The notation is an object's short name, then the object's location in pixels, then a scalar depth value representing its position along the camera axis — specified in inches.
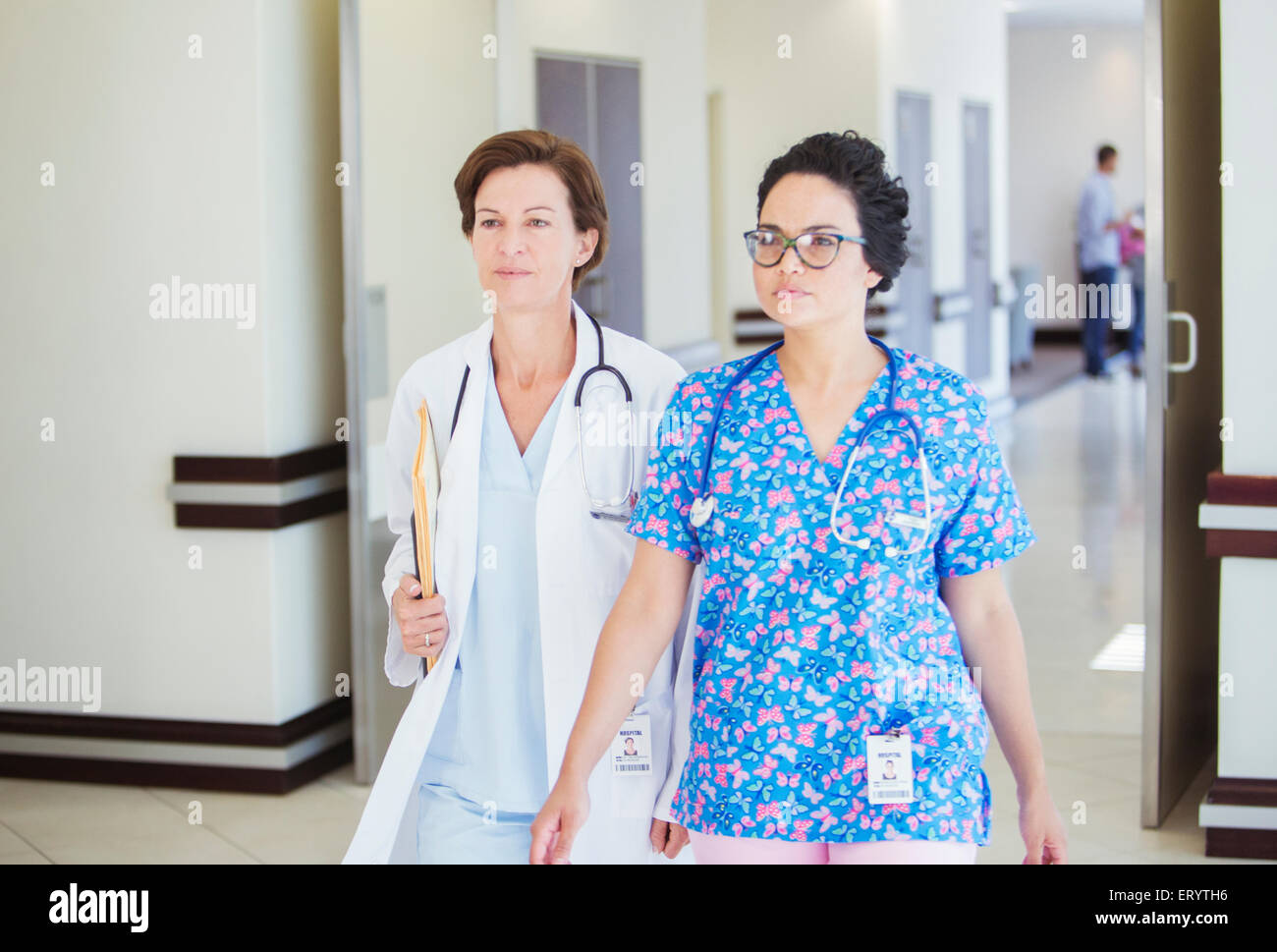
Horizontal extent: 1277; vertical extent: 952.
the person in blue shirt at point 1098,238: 565.0
